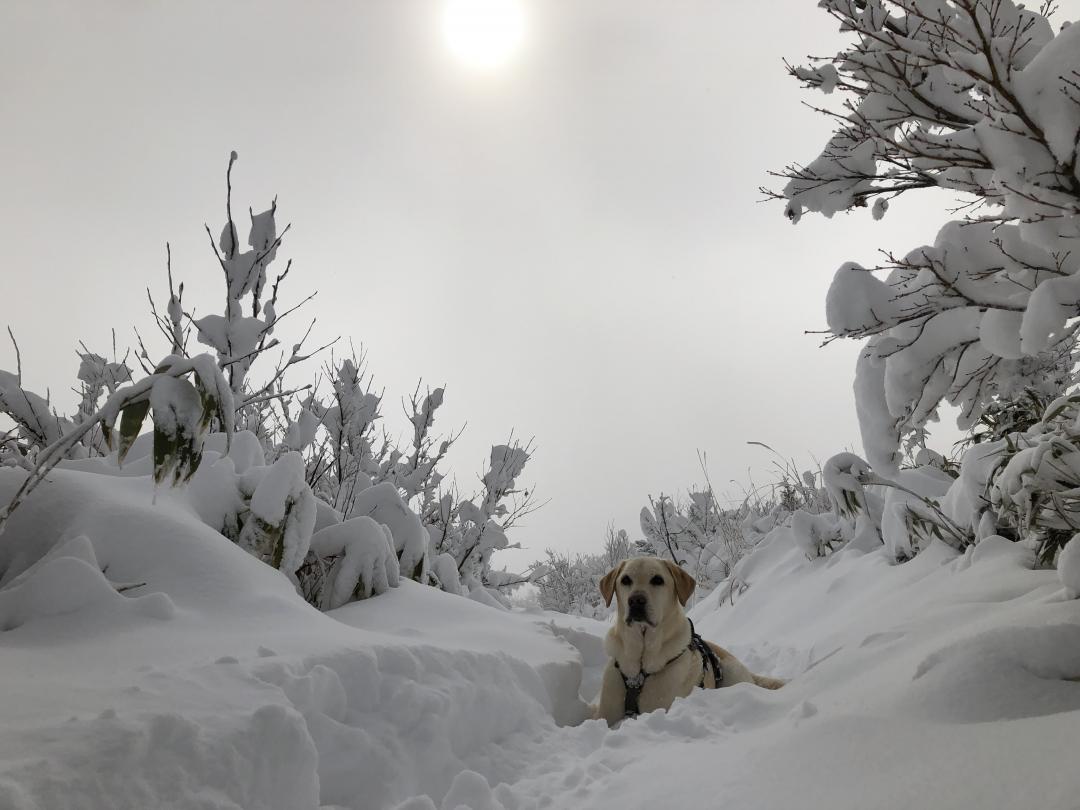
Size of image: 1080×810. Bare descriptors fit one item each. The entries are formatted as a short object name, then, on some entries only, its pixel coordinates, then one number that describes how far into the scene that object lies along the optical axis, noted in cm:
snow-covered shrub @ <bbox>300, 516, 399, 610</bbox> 336
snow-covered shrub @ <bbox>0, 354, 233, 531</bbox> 158
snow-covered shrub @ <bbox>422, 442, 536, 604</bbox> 695
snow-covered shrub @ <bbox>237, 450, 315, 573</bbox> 308
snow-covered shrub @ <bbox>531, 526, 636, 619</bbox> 1477
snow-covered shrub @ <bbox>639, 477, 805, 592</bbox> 988
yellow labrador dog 328
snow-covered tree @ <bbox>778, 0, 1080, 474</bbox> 155
